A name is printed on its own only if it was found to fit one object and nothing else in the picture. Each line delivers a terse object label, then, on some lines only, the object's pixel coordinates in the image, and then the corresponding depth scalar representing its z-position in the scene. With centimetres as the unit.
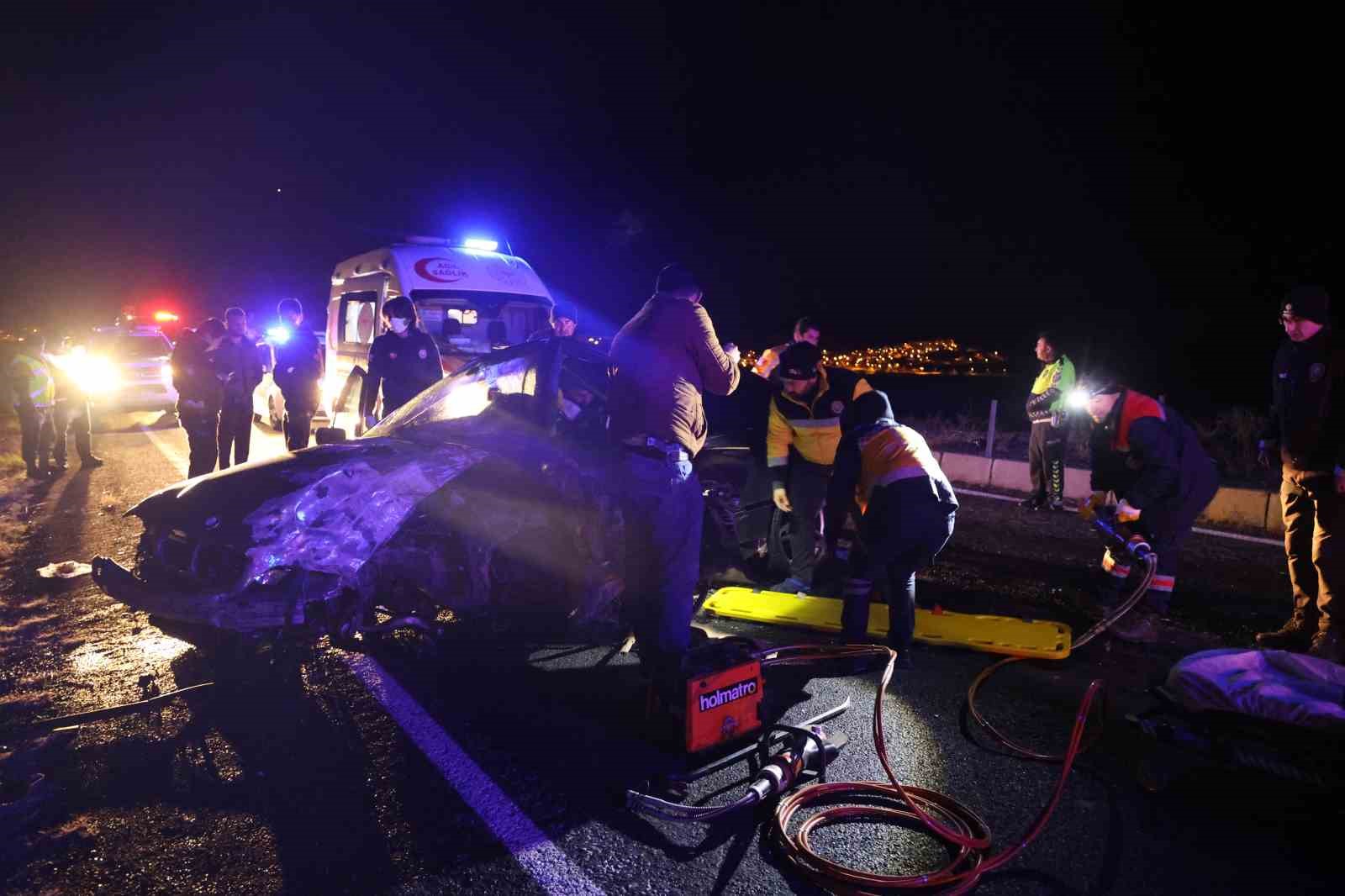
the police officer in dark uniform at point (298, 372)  781
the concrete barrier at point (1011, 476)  932
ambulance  929
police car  1272
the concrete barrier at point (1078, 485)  841
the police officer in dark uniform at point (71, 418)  929
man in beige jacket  345
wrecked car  345
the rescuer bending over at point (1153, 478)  436
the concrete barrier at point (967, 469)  975
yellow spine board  421
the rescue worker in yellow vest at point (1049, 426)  779
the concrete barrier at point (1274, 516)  725
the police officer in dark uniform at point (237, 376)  716
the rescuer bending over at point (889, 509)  393
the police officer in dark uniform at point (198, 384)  707
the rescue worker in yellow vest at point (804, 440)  536
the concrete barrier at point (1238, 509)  740
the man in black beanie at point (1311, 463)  429
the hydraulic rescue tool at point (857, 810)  240
